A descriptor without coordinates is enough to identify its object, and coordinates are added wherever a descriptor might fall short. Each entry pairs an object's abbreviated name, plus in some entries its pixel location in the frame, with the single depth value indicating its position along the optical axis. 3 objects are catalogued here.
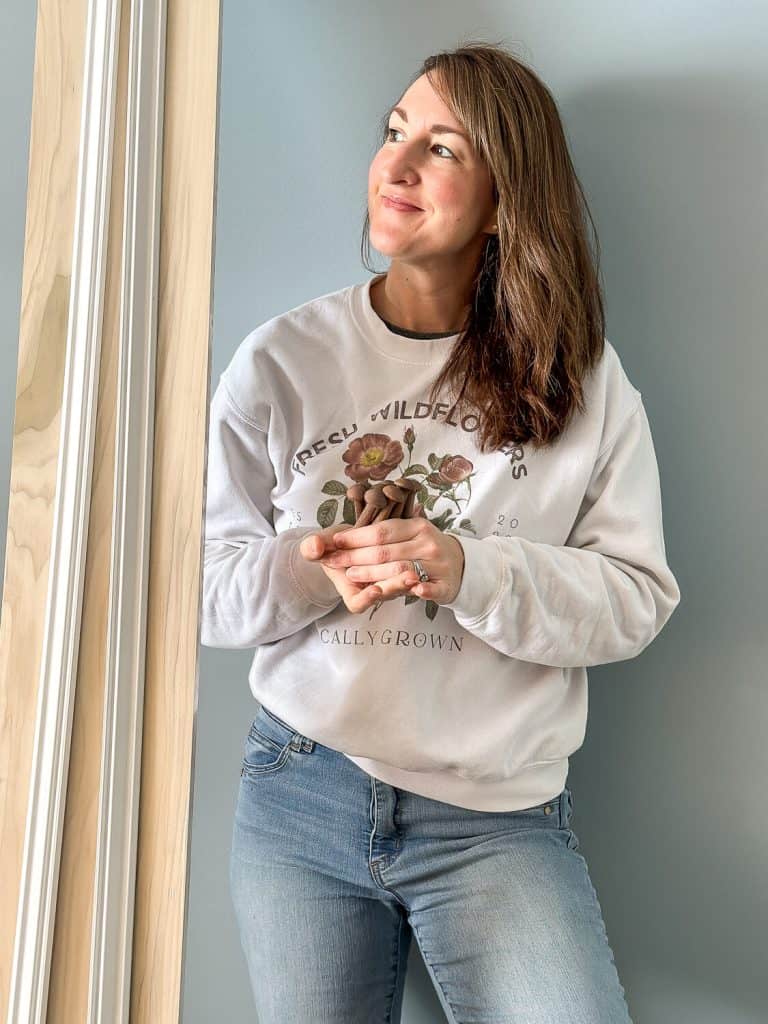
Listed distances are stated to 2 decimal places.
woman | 0.97
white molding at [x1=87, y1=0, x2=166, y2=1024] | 0.76
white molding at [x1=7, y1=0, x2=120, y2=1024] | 0.73
